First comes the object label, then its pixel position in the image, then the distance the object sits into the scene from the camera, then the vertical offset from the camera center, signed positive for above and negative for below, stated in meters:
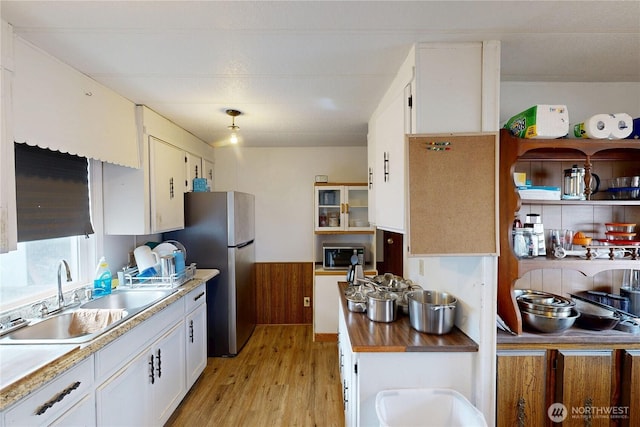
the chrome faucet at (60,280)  1.74 -0.43
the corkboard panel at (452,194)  1.42 +0.07
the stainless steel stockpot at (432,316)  1.59 -0.61
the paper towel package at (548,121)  1.47 +0.44
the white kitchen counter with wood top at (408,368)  1.49 -0.84
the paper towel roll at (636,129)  1.62 +0.45
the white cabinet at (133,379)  1.15 -0.90
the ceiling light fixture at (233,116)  2.43 +0.81
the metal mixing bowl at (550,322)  1.49 -0.59
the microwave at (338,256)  3.43 -0.57
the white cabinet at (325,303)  3.29 -1.08
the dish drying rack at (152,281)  2.26 -0.58
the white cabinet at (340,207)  3.45 +0.02
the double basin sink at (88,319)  1.43 -0.65
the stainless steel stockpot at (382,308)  1.81 -0.64
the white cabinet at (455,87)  1.43 +0.61
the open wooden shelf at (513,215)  1.48 -0.05
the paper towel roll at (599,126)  1.53 +0.44
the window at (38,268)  1.66 -0.38
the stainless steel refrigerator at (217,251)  2.93 -0.43
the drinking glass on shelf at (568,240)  1.74 -0.20
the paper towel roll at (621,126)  1.52 +0.43
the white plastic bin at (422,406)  1.44 -1.00
